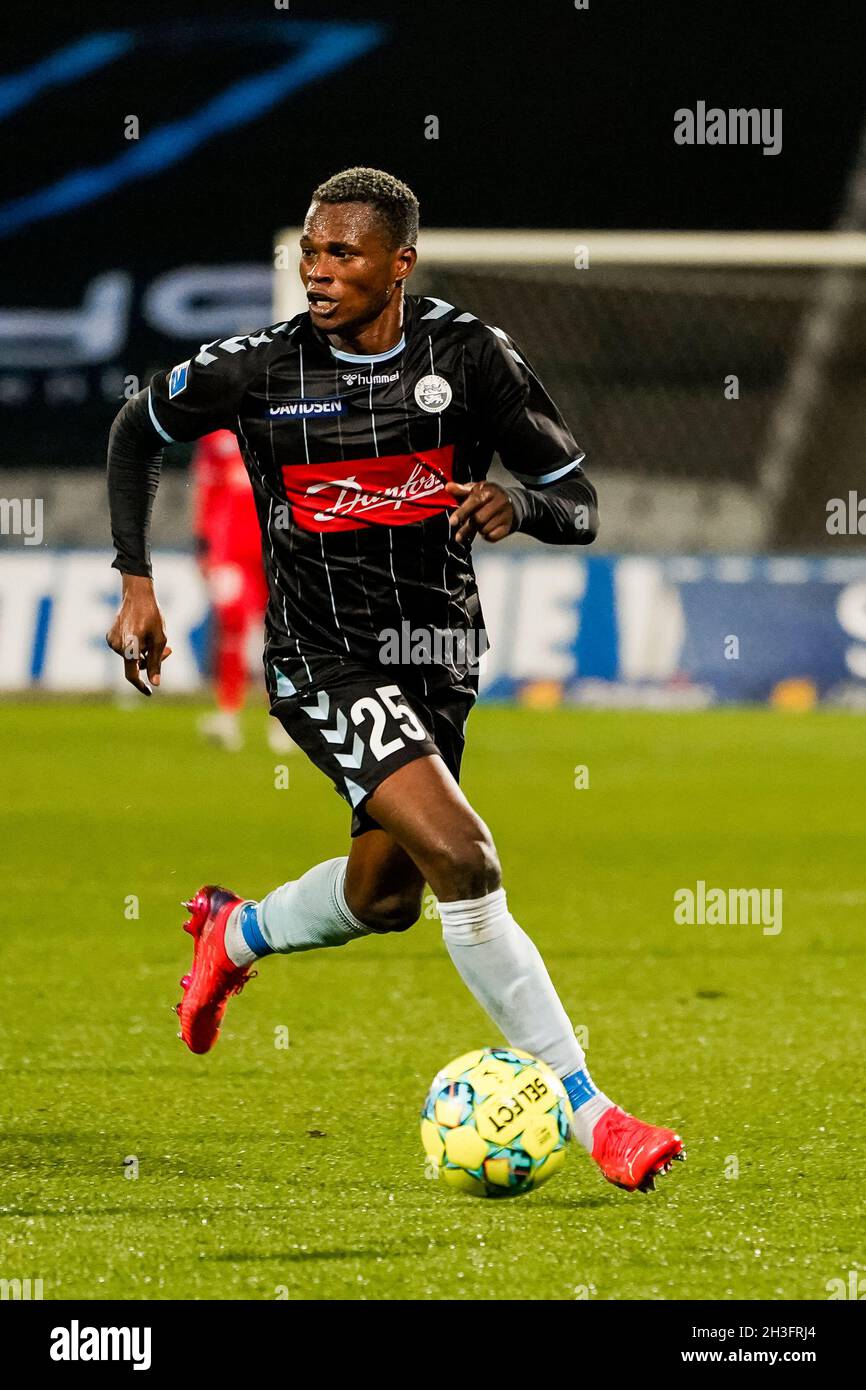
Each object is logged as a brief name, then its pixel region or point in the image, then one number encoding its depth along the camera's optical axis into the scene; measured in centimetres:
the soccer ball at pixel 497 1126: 362
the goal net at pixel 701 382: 1831
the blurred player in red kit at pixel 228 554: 1216
